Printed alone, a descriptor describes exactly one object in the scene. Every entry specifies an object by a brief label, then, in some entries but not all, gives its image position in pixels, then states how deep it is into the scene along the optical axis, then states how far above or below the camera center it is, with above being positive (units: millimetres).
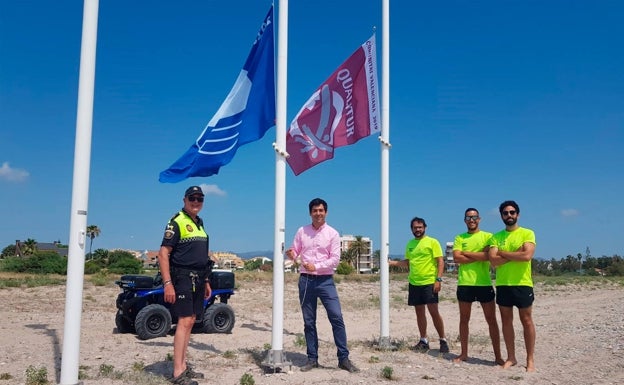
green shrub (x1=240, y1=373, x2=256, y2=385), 5969 -1403
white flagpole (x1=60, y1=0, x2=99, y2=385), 5223 +588
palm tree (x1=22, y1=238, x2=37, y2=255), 67625 +1237
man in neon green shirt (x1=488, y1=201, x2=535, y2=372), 6895 -174
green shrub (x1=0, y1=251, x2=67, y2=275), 36447 -657
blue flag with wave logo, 7383 +2006
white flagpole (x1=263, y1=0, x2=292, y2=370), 6812 +812
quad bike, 9641 -1004
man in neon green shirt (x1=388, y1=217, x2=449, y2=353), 8227 -291
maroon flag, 8242 +2227
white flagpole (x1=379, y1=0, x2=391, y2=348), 8461 +1383
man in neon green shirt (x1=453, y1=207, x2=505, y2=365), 7410 -275
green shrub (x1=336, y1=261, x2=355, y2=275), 42775 -1071
